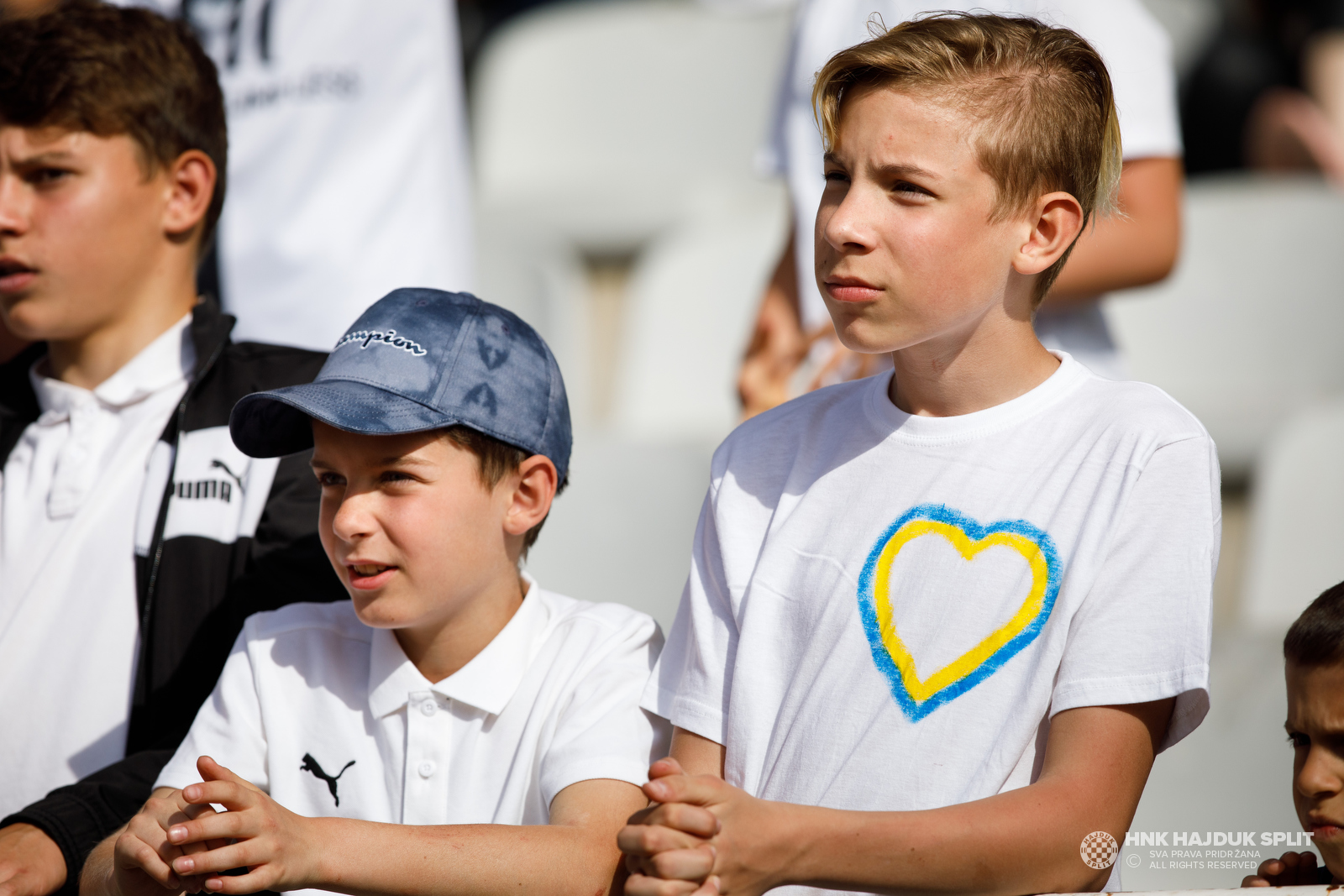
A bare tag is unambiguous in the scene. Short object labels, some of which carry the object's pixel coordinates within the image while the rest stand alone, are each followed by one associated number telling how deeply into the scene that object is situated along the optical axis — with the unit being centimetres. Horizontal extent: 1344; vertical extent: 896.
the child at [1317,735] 302
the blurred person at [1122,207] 453
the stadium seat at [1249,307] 955
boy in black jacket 408
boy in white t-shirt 276
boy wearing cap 342
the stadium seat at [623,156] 1141
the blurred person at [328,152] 696
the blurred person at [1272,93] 1111
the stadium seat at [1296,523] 707
